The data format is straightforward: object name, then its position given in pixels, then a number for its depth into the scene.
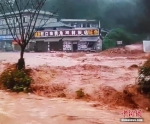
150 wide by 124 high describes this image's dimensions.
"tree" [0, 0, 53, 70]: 11.23
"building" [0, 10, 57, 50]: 40.62
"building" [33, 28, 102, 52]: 32.34
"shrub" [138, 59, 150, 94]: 7.81
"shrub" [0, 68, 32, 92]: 9.66
